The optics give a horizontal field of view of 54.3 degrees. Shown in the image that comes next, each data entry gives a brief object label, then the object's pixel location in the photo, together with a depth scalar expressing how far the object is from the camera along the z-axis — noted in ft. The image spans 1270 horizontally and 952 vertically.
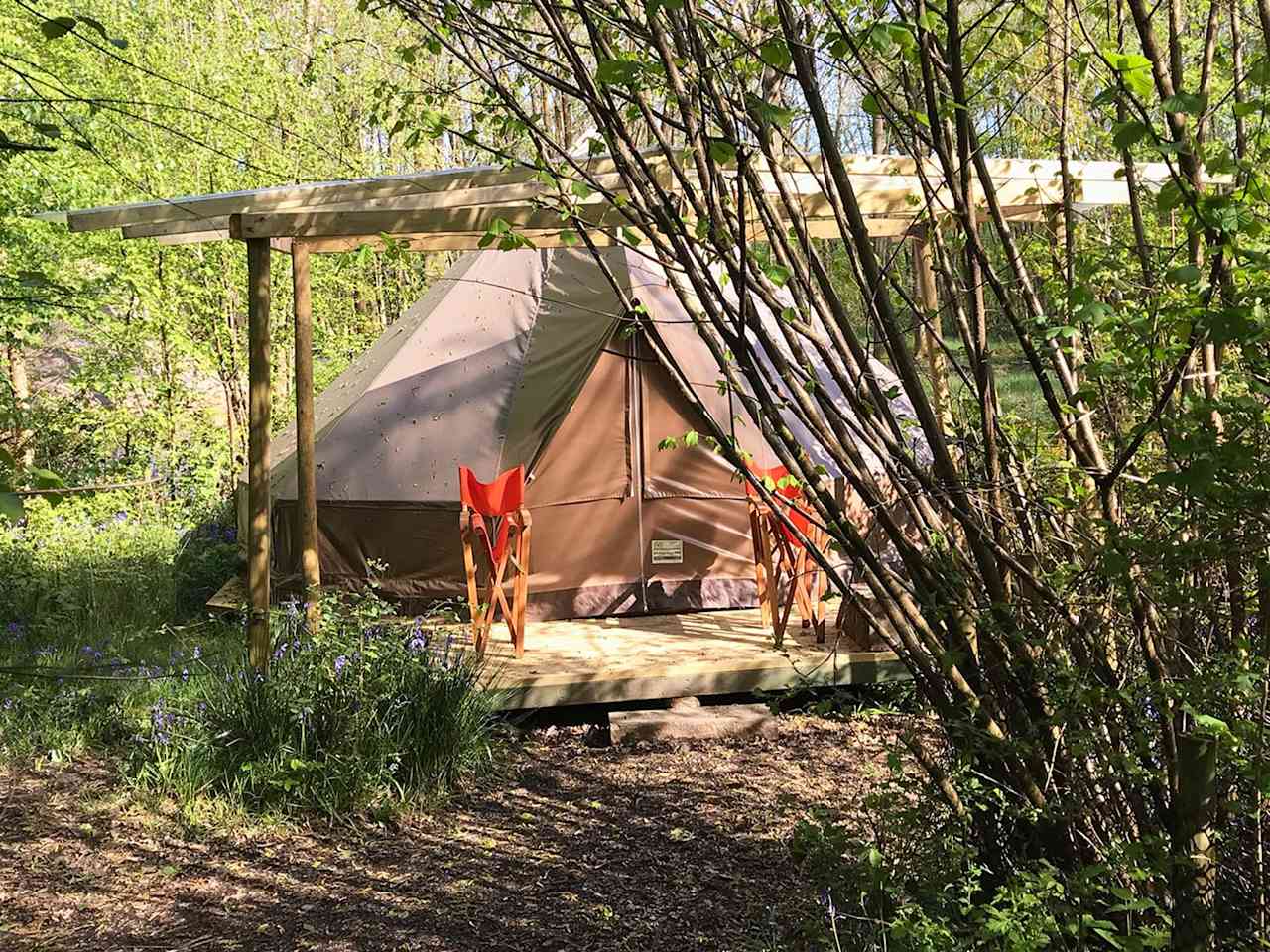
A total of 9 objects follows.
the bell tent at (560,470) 23.95
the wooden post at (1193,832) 7.31
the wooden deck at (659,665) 19.38
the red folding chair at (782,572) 20.75
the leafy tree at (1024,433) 6.79
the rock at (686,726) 19.30
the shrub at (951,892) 7.80
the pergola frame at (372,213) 17.29
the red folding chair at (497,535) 19.86
